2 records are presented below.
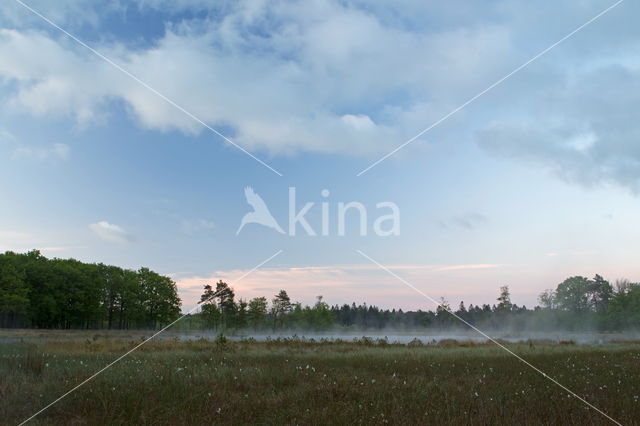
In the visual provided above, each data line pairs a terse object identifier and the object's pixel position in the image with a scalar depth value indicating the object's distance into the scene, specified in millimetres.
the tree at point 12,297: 66000
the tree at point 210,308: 78962
